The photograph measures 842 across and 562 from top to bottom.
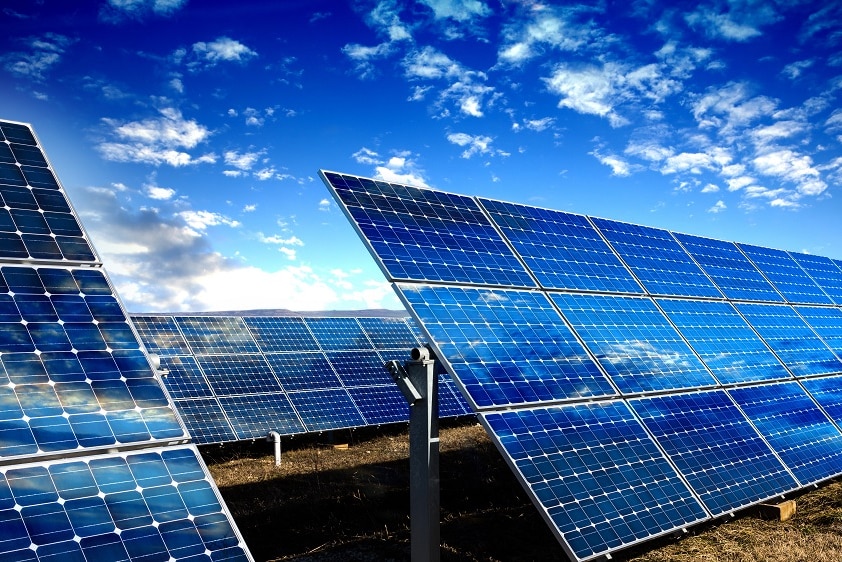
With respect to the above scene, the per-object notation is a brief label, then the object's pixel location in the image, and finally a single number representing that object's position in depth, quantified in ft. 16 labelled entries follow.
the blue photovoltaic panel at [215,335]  87.88
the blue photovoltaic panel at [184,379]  77.05
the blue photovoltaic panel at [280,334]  93.40
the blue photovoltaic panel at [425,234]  39.01
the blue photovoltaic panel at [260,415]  75.66
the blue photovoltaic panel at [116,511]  19.83
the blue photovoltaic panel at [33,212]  26.91
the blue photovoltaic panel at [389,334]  106.63
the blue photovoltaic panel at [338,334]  99.55
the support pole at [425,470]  31.76
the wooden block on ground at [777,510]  42.69
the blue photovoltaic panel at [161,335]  83.71
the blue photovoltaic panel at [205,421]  71.92
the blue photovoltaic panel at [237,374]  81.10
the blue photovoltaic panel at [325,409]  80.89
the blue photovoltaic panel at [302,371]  86.48
